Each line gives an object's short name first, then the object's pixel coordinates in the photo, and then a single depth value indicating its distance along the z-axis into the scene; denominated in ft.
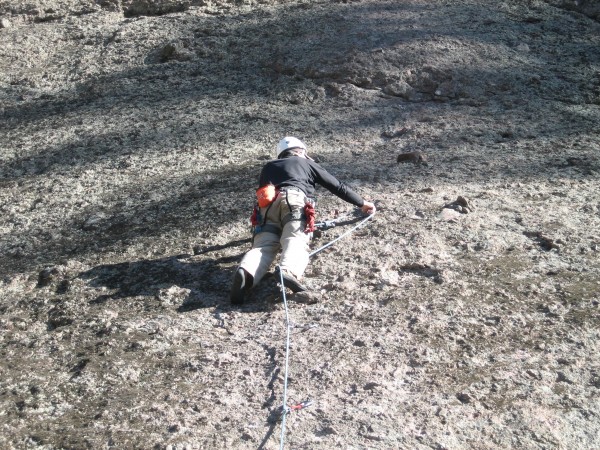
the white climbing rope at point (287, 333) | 10.86
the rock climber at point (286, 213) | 14.67
